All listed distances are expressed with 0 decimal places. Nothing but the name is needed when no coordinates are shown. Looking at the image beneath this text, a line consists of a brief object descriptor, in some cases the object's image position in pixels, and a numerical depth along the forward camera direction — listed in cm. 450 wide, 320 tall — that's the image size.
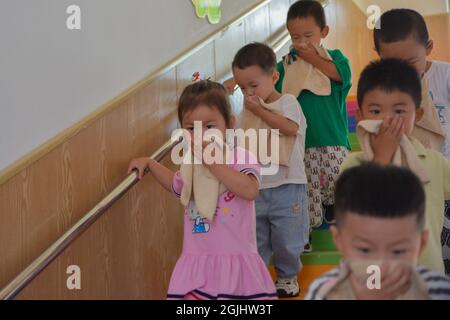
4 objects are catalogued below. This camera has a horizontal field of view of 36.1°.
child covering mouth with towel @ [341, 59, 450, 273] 184
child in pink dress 216
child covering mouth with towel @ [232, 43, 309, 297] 287
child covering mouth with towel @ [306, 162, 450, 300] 125
